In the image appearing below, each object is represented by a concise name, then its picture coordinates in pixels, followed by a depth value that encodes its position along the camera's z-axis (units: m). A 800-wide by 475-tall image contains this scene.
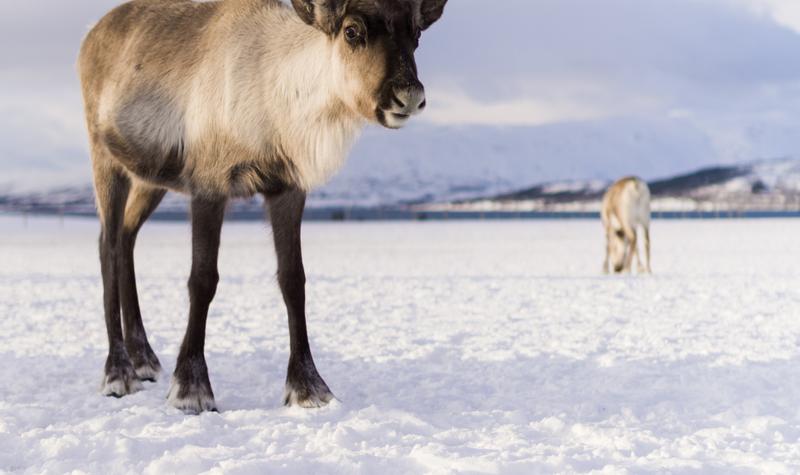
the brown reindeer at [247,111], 4.30
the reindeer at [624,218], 16.66
